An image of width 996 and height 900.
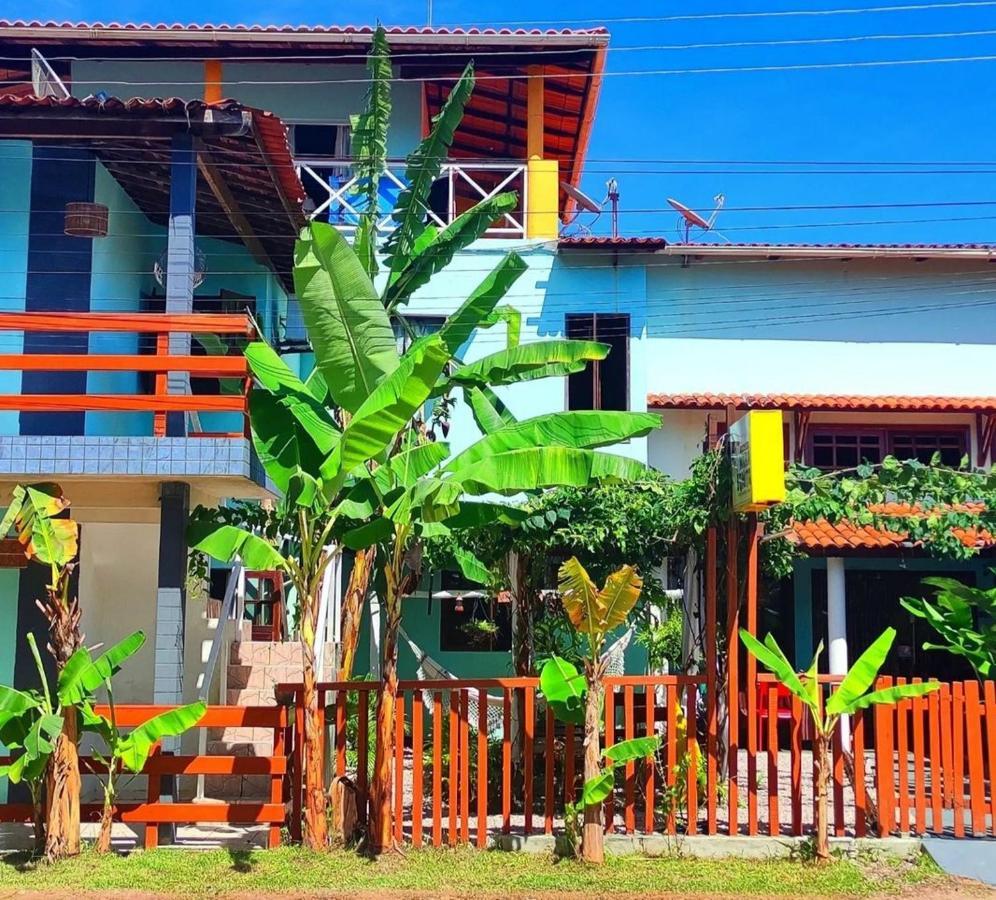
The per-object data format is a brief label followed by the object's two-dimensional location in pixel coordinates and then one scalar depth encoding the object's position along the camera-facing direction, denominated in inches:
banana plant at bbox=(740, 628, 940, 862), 322.3
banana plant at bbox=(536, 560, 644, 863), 315.3
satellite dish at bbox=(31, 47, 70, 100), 515.2
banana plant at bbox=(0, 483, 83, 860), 320.5
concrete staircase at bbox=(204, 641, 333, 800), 434.3
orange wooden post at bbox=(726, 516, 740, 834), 343.3
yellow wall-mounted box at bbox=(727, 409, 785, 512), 319.9
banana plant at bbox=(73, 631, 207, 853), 318.0
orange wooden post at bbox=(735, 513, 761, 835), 341.7
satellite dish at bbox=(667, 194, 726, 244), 659.4
